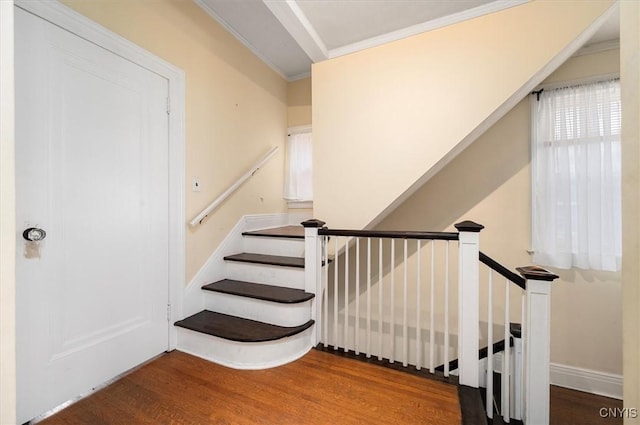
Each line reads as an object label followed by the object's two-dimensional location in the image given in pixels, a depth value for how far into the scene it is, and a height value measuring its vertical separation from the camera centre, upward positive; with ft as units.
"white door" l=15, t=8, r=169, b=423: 4.25 -0.03
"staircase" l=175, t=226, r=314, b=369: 5.86 -2.71
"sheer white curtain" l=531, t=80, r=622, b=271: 7.30 +1.02
